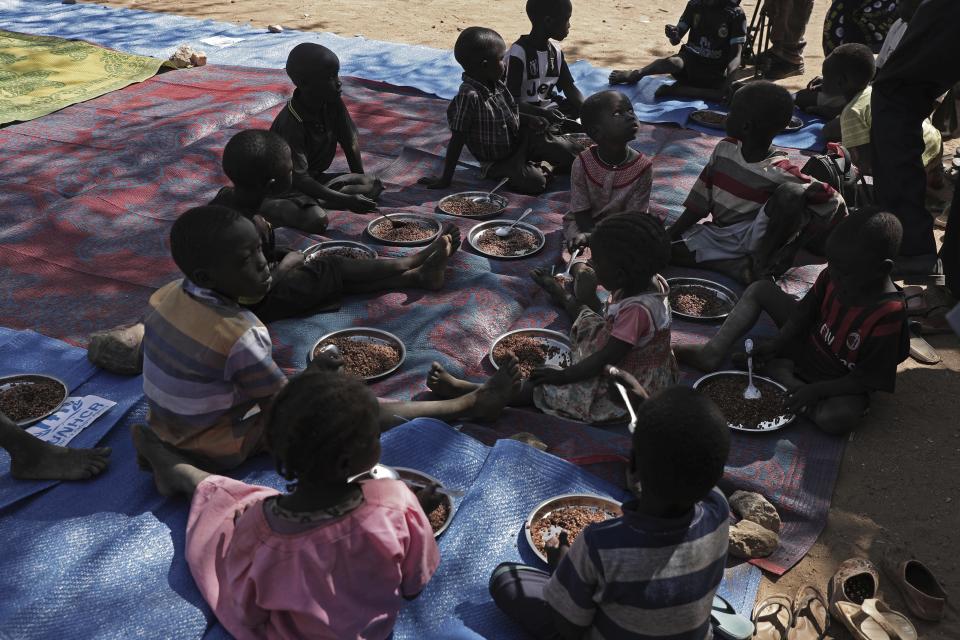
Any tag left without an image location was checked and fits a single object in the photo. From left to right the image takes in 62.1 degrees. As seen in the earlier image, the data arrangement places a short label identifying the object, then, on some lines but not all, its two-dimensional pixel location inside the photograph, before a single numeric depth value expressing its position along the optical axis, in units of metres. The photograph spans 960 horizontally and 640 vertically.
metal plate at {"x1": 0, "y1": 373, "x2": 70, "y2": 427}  3.27
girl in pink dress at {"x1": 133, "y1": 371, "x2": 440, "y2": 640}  1.95
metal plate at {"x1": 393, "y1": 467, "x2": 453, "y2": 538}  2.74
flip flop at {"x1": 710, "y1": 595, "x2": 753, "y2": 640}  2.33
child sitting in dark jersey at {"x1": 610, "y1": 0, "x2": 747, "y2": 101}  6.92
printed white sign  3.07
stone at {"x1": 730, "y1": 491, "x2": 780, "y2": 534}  2.85
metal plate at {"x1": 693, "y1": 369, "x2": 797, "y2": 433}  3.22
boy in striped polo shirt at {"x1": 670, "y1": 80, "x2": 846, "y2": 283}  4.07
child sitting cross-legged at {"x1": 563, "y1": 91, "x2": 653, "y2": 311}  4.18
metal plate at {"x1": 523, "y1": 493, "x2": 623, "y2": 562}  2.69
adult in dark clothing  4.43
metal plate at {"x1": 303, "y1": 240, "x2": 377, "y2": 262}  4.38
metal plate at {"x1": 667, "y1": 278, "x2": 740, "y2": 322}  4.11
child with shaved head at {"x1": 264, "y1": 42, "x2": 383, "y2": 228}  4.63
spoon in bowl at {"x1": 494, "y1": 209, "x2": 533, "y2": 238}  4.68
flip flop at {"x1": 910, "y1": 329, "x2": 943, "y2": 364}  3.79
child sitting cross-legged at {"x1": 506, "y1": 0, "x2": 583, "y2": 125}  5.66
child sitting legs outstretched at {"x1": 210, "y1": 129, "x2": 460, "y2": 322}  3.69
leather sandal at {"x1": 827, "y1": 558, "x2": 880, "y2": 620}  2.59
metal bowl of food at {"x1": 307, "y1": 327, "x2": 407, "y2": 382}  3.51
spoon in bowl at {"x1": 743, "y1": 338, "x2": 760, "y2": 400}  3.37
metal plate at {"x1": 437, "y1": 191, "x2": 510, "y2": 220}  5.03
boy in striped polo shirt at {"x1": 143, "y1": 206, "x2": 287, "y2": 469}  2.61
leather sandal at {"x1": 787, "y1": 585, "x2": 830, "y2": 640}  2.47
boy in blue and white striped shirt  1.85
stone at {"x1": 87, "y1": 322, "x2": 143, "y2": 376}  3.44
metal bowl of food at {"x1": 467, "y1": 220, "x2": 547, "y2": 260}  4.52
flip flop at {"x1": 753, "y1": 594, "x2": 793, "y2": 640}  2.46
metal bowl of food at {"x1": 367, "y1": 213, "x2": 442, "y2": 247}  4.57
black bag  4.48
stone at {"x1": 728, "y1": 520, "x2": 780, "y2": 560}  2.72
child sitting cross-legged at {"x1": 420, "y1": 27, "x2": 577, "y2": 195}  5.11
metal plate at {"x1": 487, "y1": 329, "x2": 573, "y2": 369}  3.56
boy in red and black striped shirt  3.12
